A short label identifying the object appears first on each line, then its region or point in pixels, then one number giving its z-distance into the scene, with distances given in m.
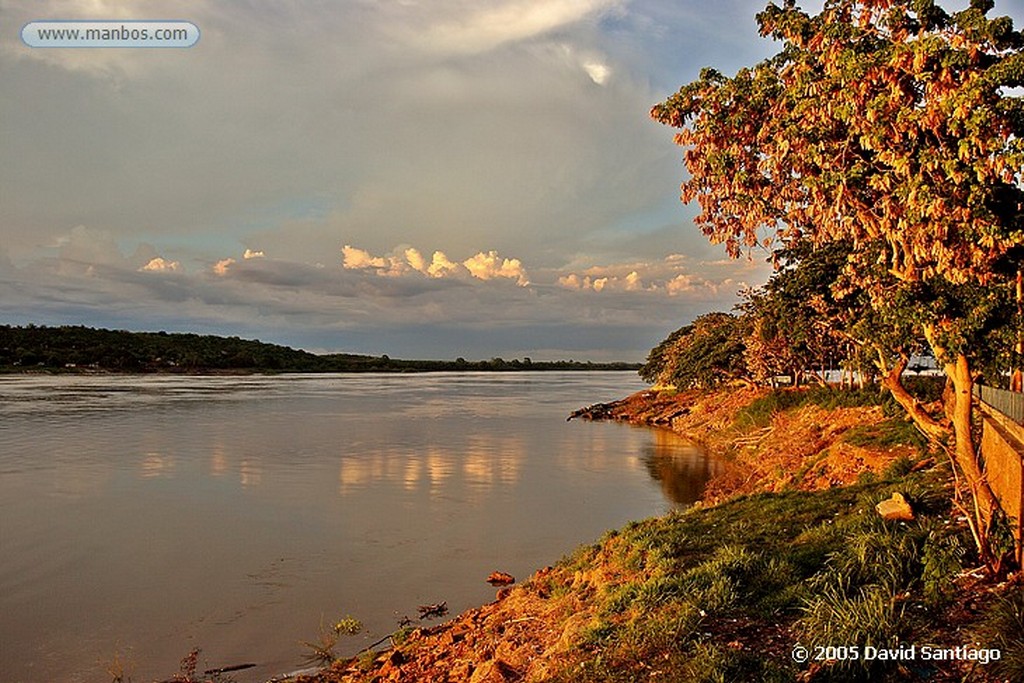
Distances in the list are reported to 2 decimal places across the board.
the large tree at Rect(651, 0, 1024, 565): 9.15
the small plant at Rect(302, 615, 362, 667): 11.98
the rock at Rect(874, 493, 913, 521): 12.52
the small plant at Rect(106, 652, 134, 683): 11.20
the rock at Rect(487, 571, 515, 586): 16.16
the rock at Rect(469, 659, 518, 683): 9.38
